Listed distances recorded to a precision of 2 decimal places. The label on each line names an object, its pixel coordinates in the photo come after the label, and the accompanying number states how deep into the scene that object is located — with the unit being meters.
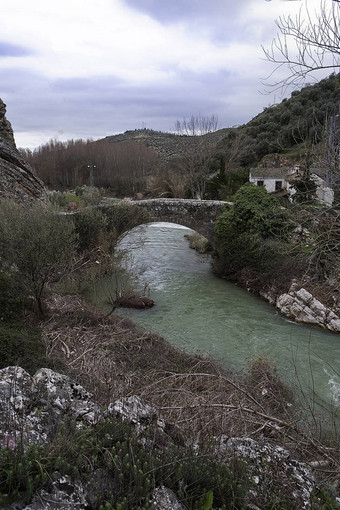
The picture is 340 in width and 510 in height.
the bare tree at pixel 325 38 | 3.50
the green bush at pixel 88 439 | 2.29
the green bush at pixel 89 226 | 15.80
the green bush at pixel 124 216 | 17.86
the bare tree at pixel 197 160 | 29.39
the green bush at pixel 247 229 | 14.88
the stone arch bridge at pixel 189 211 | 17.77
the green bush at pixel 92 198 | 22.82
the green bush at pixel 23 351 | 5.79
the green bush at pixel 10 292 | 8.40
